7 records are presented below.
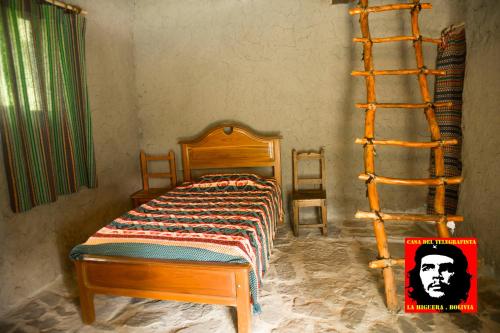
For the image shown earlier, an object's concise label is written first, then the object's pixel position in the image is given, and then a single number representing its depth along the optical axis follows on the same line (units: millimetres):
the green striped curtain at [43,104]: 2494
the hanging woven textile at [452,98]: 3236
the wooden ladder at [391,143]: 2318
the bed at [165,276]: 2057
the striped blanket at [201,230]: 2141
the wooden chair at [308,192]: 3648
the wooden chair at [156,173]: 4281
